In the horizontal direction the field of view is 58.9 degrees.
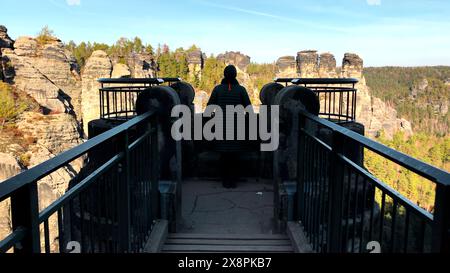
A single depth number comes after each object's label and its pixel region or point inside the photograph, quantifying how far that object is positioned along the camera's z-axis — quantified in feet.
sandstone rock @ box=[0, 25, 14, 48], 150.20
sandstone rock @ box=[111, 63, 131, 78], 193.74
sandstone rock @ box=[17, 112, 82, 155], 129.29
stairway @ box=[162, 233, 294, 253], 12.62
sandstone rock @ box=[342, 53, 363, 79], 232.73
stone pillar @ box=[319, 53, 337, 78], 216.13
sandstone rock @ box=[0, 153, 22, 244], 100.07
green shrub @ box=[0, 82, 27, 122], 135.95
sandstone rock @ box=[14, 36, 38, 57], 166.20
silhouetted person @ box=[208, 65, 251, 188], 19.26
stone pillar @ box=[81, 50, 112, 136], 188.55
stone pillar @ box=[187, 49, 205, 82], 253.65
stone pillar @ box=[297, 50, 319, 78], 213.66
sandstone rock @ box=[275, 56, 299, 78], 220.88
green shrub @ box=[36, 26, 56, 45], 177.88
